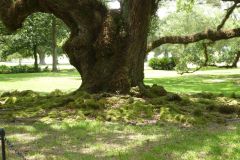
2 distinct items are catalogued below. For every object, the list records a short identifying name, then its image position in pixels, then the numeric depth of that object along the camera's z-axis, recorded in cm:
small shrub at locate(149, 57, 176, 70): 5394
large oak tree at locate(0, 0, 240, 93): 1423
